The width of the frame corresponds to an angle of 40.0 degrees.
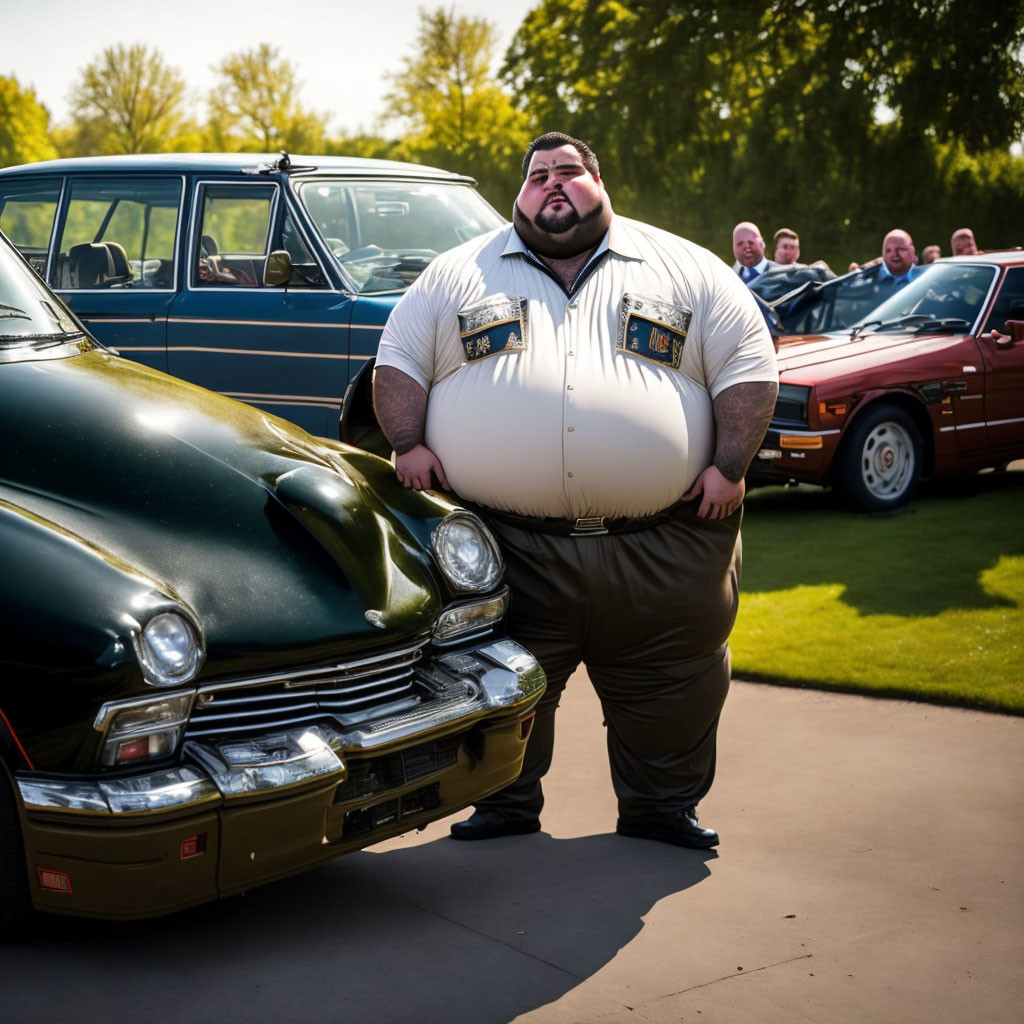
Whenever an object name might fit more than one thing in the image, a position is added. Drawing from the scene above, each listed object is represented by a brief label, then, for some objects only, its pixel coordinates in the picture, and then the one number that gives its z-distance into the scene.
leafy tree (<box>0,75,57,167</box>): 49.41
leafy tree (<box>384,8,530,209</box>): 42.59
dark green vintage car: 3.07
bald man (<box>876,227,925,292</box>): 11.87
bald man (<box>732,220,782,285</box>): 12.02
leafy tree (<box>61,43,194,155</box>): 49.22
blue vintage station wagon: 7.89
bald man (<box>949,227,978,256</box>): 14.39
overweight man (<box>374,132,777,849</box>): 3.96
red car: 9.44
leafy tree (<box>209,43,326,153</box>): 48.84
